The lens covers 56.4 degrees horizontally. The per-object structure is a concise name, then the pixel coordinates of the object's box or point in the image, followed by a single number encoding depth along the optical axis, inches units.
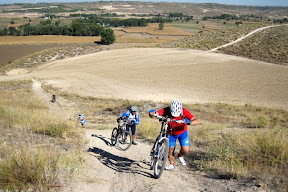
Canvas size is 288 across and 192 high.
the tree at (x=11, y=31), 4164.9
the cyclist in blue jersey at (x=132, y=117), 347.6
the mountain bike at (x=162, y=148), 238.4
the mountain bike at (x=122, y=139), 352.8
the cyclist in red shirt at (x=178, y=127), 242.5
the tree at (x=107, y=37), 3321.9
